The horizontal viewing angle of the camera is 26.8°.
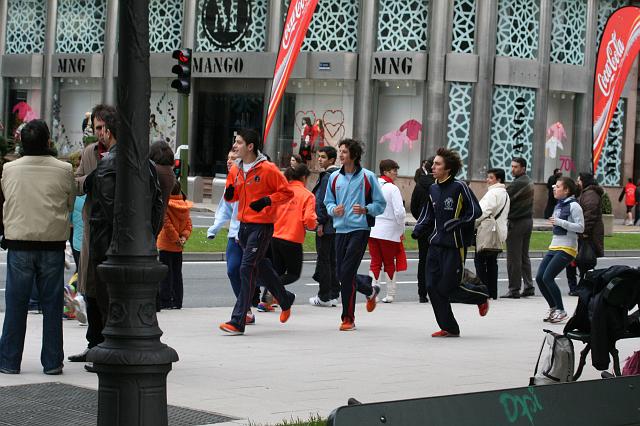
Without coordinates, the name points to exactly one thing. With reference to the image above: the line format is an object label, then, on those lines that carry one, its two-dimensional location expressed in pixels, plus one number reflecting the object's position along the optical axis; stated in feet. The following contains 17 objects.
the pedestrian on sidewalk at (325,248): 55.01
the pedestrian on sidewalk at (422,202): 59.72
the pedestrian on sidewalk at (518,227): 63.82
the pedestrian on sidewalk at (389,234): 56.59
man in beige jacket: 32.99
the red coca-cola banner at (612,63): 81.00
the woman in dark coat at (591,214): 60.39
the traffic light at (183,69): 88.48
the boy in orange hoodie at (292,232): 53.26
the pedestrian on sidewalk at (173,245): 51.03
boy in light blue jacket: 46.14
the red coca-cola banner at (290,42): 89.20
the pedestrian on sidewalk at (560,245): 51.93
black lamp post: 19.65
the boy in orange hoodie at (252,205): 43.14
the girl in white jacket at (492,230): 61.57
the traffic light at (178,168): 121.24
